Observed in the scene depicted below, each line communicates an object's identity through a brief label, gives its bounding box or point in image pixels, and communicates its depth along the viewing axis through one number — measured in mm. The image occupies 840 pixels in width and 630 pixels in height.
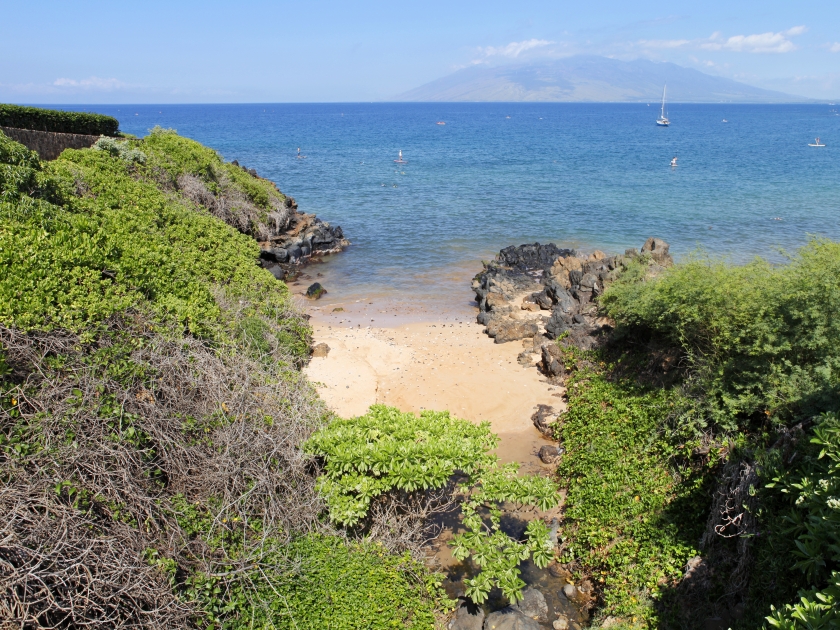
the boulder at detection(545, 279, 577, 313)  21375
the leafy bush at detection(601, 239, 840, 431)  9852
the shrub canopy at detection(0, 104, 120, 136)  25938
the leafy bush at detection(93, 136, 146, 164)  24361
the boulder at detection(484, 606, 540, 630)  8594
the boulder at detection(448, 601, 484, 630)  8688
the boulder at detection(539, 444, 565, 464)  12867
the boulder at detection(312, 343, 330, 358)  18125
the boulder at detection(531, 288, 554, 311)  22500
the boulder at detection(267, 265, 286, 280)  26817
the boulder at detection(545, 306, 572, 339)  18844
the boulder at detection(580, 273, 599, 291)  21719
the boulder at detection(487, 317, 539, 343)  19688
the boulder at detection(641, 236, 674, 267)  22828
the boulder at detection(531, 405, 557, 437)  14122
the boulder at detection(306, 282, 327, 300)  25062
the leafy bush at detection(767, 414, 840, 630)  5129
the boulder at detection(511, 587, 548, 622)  9094
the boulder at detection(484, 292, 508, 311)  22584
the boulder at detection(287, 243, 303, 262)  29844
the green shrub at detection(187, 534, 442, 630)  7504
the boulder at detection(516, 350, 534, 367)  17703
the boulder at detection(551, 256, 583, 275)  25547
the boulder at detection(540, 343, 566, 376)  16516
